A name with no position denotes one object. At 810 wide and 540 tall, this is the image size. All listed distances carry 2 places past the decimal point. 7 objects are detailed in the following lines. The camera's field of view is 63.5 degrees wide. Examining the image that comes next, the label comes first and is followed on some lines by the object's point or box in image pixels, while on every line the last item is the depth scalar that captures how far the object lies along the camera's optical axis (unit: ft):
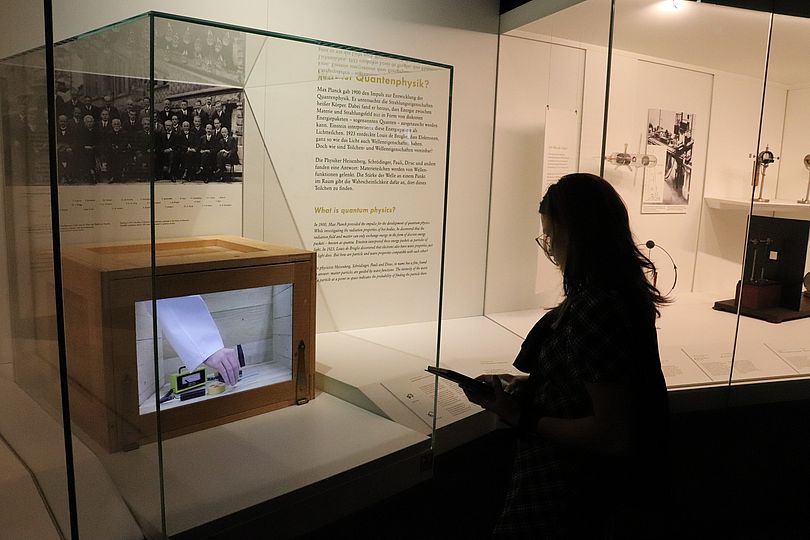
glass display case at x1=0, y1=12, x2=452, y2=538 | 4.68
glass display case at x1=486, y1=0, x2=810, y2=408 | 11.73
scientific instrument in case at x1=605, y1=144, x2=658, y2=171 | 11.93
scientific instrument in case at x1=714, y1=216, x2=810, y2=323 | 12.05
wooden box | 4.80
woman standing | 4.68
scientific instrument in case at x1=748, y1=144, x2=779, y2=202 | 11.89
